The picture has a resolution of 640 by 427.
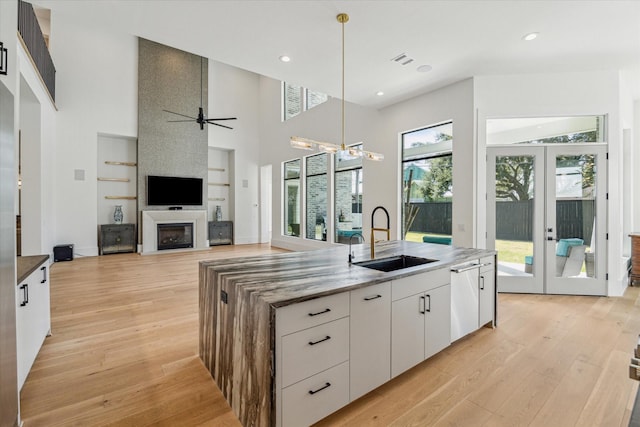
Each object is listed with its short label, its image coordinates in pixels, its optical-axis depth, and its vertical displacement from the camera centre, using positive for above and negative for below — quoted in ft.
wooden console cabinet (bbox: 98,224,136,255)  24.58 -2.48
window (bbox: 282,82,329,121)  26.20 +10.38
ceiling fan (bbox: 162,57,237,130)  27.06 +8.91
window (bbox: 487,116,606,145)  14.26 +3.99
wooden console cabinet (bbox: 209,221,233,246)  30.19 -2.39
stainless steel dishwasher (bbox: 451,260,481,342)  8.55 -2.66
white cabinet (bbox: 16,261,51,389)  6.47 -2.75
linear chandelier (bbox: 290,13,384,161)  9.20 +2.12
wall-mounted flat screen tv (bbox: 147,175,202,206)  26.30 +1.73
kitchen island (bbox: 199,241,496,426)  5.00 -2.40
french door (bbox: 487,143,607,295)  14.15 -0.32
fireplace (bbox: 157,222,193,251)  26.68 -2.39
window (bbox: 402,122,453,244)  16.39 +1.60
